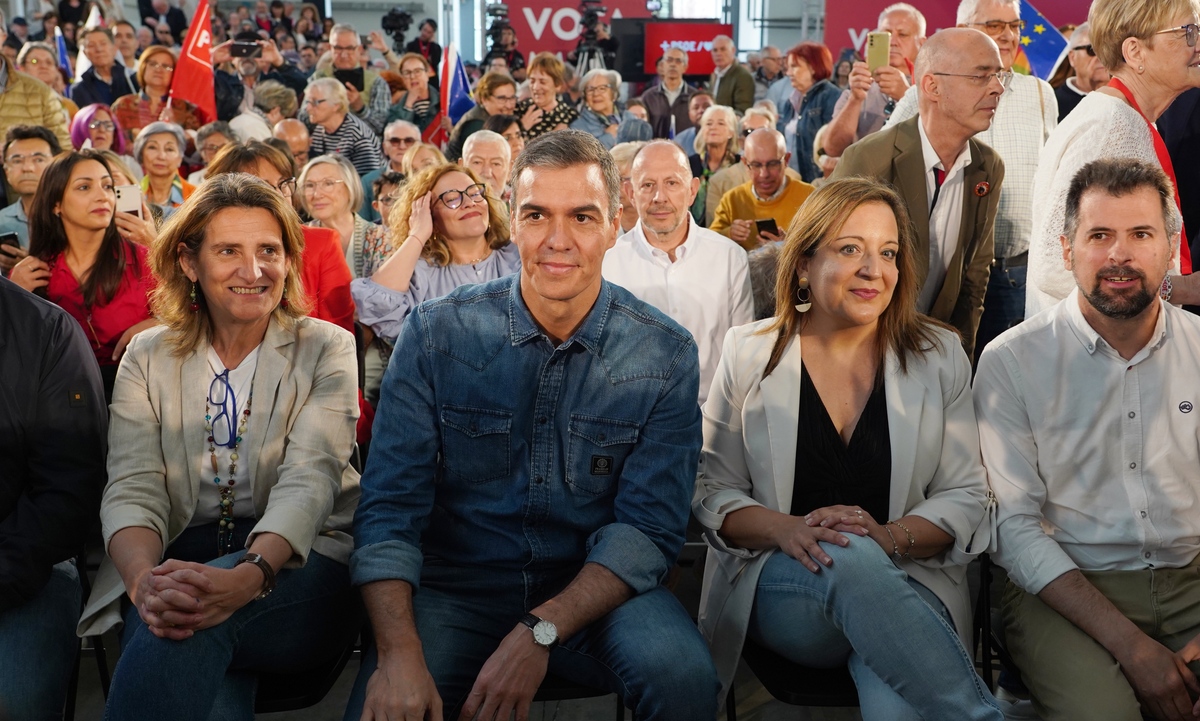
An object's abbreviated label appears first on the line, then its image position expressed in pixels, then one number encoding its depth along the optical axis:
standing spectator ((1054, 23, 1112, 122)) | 5.13
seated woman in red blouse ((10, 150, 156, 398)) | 3.57
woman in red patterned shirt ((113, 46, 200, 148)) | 7.37
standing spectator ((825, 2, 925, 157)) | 4.71
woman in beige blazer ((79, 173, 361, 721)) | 2.07
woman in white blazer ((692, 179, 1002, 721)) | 2.16
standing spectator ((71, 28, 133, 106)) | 8.70
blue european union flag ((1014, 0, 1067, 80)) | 6.37
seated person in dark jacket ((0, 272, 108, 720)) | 2.16
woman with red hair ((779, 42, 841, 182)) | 7.14
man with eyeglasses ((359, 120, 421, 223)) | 6.86
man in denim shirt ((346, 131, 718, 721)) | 2.11
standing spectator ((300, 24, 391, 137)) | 8.97
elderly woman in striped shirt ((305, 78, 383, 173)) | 7.32
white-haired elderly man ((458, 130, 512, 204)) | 5.20
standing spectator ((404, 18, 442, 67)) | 13.03
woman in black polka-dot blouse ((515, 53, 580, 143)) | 7.03
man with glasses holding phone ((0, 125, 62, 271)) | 4.75
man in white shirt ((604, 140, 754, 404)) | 3.69
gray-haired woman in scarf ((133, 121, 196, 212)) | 5.68
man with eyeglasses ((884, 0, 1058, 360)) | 3.80
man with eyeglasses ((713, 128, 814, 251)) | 5.18
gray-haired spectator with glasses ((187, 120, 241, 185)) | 6.08
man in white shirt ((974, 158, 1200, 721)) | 2.20
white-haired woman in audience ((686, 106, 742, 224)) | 6.60
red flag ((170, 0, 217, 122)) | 6.94
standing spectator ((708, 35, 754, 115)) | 9.85
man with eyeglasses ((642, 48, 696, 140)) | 9.34
